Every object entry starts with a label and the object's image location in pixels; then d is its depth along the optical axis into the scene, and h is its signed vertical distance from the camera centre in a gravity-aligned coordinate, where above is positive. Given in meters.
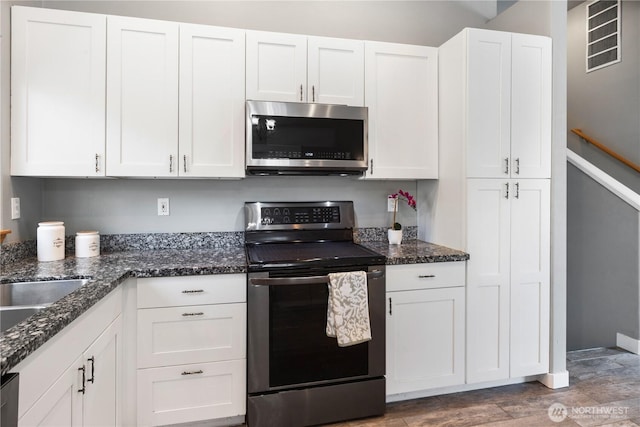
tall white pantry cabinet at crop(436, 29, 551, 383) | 2.21 +0.15
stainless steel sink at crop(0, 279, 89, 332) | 1.50 -0.33
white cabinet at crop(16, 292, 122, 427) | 0.96 -0.52
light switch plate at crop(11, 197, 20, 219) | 1.92 +0.03
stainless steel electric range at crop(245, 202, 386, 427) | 1.86 -0.70
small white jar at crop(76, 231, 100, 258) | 2.06 -0.17
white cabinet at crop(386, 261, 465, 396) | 2.10 -0.64
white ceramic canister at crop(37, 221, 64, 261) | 1.95 -0.15
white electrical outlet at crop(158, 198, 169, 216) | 2.35 +0.05
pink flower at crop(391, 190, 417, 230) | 2.54 +0.11
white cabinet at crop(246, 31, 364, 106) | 2.18 +0.88
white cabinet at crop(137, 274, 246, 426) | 1.80 -0.66
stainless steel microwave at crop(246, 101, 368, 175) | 2.12 +0.45
